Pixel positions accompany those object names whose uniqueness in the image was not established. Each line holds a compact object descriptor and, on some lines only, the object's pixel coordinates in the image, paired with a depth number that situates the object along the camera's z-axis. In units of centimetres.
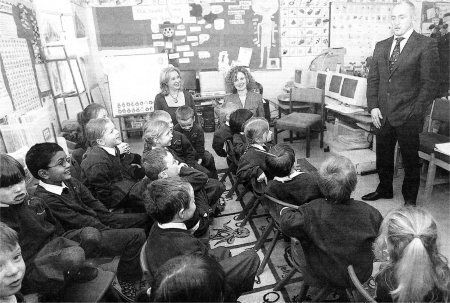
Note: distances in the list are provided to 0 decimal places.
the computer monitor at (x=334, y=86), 409
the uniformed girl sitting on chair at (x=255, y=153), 219
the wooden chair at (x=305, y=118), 407
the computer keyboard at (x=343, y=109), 368
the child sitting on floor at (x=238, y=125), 273
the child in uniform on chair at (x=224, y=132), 294
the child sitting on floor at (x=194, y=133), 279
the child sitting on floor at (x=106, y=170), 204
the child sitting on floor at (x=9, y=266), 100
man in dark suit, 237
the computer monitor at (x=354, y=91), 369
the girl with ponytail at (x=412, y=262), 98
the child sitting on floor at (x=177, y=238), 125
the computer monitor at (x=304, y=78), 480
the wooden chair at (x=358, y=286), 100
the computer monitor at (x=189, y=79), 516
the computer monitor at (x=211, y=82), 511
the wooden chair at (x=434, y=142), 265
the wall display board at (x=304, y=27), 526
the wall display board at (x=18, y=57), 226
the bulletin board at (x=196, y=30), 498
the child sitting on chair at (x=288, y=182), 178
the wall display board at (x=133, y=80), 445
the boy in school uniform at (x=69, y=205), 163
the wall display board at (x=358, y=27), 539
